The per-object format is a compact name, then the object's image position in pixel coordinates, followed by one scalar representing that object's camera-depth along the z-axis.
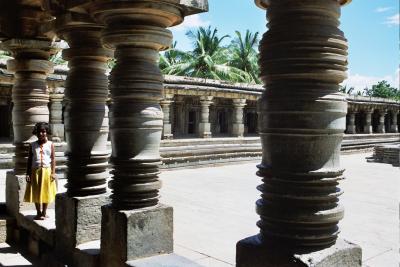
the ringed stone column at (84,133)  3.99
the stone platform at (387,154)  16.39
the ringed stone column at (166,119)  20.53
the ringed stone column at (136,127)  3.13
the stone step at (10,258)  4.49
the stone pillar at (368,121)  32.84
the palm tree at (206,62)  37.84
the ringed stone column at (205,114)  22.31
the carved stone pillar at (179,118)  26.89
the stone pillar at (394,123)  37.53
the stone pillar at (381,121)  34.86
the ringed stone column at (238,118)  23.98
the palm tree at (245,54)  42.84
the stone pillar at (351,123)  31.38
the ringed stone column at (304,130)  1.92
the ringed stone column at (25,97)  5.32
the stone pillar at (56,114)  16.77
